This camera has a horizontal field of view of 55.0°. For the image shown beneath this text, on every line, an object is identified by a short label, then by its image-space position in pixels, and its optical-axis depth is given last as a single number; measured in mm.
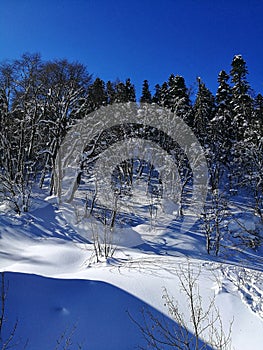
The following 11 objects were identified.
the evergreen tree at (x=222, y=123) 18839
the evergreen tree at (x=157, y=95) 25438
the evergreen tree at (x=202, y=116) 19198
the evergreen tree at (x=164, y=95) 21062
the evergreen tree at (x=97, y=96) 17703
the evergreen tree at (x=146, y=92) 25672
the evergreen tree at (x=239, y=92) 19750
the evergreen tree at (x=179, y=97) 18859
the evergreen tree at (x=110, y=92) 21456
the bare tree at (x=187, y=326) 3564
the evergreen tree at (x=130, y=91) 23658
